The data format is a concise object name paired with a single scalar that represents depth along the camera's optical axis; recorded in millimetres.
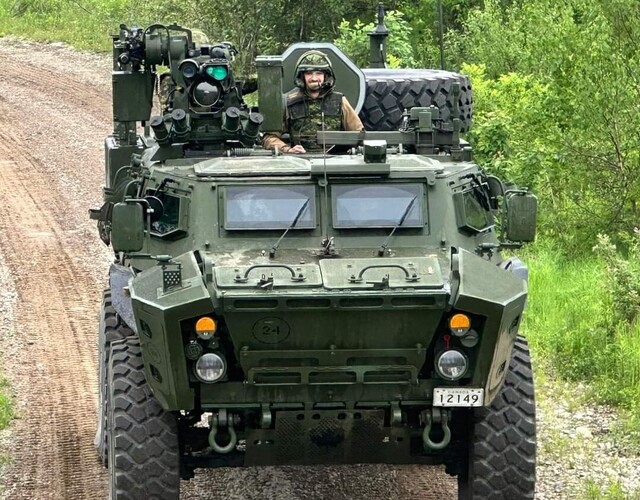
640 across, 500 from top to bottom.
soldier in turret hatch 18378
